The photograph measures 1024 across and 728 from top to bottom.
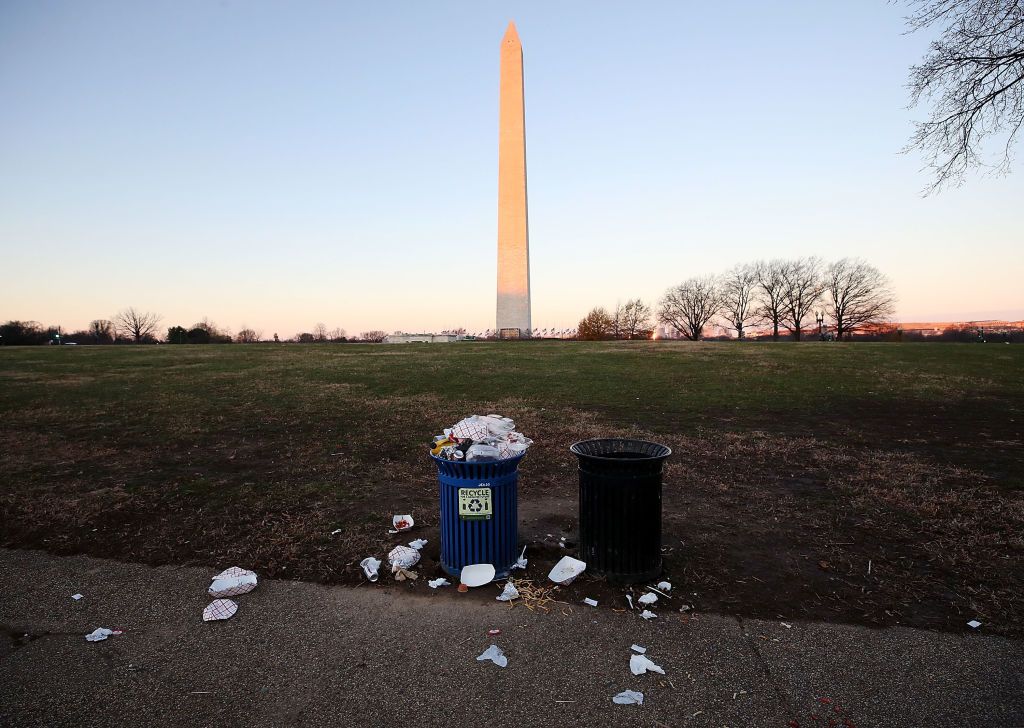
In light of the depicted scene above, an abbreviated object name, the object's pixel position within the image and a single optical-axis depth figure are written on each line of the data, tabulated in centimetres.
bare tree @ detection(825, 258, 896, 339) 6419
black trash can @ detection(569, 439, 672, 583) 408
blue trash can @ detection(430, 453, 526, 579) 415
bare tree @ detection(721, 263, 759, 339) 7138
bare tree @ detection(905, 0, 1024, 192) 894
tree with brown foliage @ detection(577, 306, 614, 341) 6488
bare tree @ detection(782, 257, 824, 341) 6562
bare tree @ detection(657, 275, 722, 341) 7381
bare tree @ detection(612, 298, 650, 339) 6669
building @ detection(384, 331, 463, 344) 5866
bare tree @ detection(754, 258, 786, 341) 6750
